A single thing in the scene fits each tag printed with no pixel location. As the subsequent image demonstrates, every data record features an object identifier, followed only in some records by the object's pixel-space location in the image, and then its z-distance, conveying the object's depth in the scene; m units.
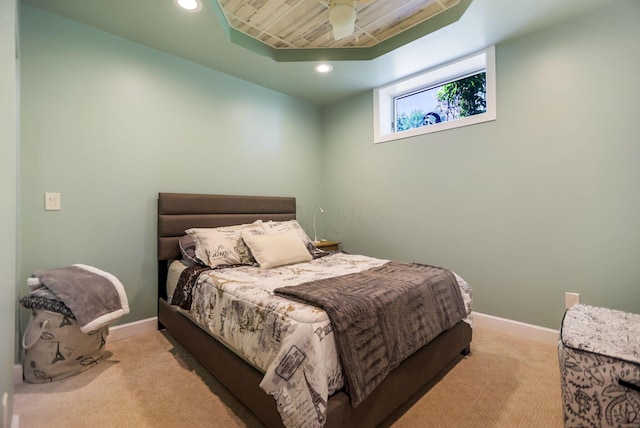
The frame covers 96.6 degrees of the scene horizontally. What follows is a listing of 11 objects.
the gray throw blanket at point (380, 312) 1.25
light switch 2.12
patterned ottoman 1.14
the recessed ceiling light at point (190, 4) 2.04
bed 1.32
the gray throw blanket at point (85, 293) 1.78
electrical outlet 2.25
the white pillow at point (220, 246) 2.35
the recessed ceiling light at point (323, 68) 2.95
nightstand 3.44
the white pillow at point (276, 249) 2.35
